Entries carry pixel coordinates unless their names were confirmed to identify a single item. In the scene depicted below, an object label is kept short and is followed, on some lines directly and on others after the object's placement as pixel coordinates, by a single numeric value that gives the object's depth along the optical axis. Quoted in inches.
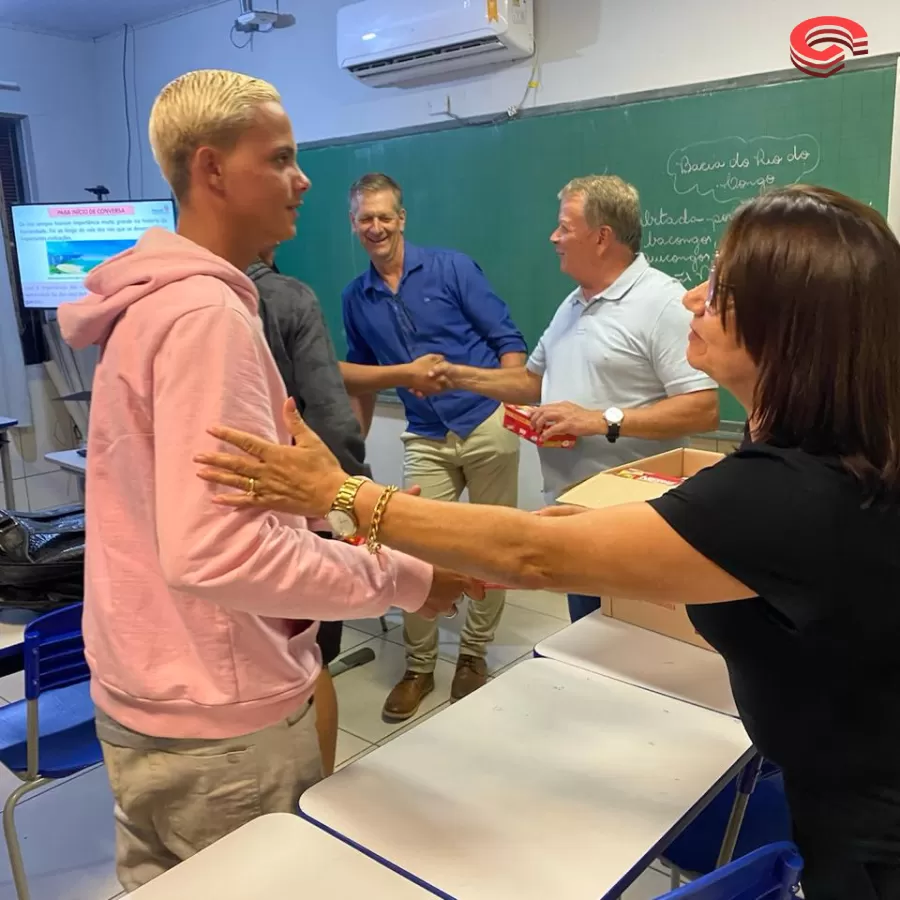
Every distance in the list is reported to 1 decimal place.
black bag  84.1
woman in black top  36.9
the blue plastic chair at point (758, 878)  36.0
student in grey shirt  78.4
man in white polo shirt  91.0
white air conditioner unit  140.6
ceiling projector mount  171.6
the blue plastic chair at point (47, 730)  72.8
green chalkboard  117.8
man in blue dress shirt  122.9
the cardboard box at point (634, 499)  67.5
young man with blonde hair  39.1
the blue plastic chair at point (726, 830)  57.7
